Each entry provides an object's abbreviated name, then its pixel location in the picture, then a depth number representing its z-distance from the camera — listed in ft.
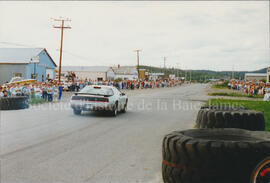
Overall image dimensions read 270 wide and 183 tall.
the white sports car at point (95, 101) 44.01
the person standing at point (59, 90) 78.57
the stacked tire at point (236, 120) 20.61
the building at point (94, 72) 317.22
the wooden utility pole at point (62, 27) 132.46
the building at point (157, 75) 544.00
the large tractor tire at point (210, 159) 10.76
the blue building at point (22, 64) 155.33
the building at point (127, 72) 401.14
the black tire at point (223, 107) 27.88
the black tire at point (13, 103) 51.26
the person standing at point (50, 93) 70.72
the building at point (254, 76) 436.47
